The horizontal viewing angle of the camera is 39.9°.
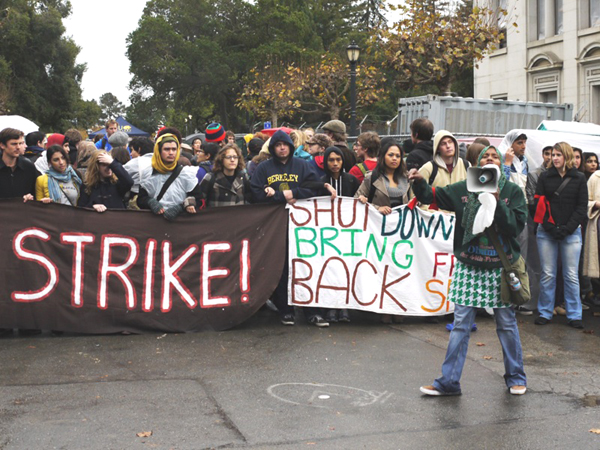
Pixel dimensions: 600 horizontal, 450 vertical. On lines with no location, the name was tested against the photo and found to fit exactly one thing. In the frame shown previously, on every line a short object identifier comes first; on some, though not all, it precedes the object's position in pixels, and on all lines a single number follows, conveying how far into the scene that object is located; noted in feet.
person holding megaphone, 19.81
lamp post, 74.59
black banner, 25.99
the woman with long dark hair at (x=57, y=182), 26.89
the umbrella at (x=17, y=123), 47.64
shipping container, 62.54
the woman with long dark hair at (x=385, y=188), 27.99
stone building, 89.56
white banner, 28.02
